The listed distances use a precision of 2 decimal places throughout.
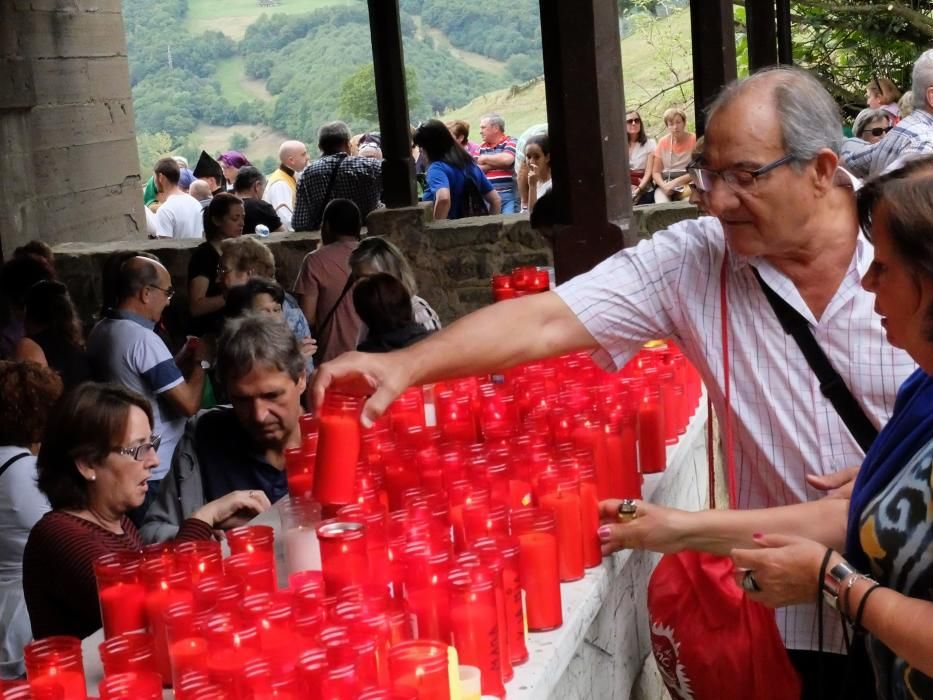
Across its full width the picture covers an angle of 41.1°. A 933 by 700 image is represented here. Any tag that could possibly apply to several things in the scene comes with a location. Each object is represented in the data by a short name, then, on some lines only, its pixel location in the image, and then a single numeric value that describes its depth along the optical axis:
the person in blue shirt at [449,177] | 10.17
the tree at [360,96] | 26.94
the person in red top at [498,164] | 12.85
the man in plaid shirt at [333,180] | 9.59
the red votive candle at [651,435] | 3.43
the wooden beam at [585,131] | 5.24
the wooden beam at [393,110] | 9.62
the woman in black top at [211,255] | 7.22
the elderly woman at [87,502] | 3.06
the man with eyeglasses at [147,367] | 5.41
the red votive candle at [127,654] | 2.03
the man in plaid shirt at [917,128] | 6.24
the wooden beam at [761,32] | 11.10
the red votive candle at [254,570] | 2.32
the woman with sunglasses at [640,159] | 12.28
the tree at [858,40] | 15.61
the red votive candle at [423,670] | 1.89
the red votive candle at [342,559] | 2.29
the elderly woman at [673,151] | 12.27
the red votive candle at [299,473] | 3.06
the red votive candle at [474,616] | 2.14
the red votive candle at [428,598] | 2.18
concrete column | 9.45
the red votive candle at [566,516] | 2.68
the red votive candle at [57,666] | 2.02
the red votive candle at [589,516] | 2.75
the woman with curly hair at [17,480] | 3.85
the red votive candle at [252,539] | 2.43
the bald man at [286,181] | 11.93
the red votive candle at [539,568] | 2.47
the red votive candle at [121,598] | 2.34
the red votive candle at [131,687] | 1.90
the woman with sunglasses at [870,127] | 10.24
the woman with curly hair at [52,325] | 5.64
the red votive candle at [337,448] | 2.47
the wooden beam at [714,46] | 8.92
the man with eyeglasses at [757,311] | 2.54
